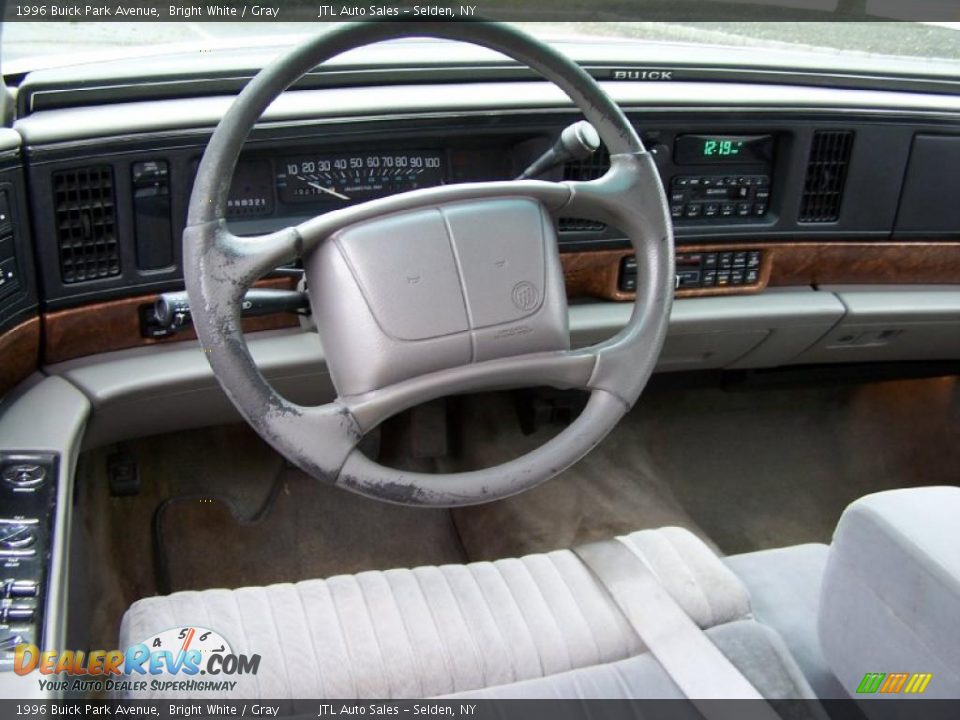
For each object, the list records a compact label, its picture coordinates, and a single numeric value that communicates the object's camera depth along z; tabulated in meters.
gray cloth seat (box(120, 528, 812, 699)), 1.29
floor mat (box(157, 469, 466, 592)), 2.30
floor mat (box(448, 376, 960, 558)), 2.52
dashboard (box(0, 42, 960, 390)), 1.63
